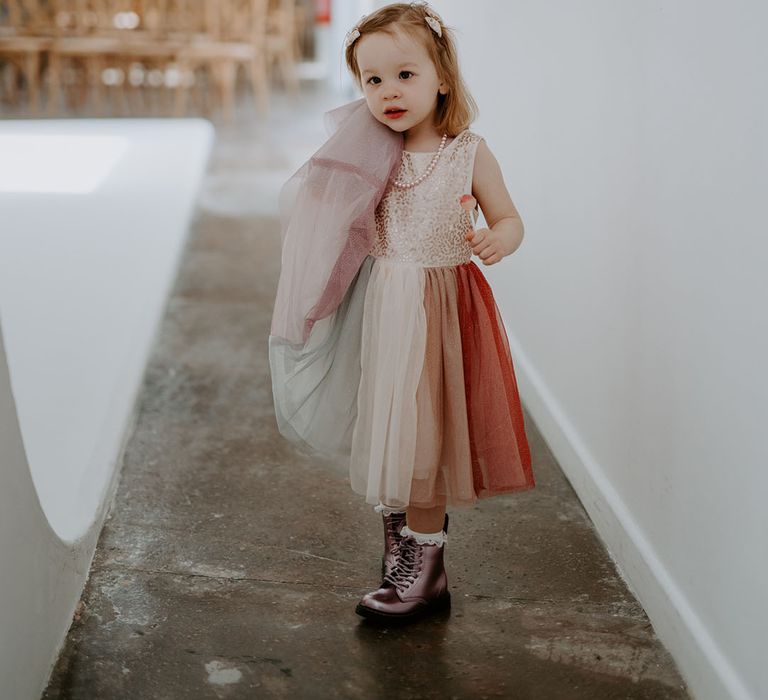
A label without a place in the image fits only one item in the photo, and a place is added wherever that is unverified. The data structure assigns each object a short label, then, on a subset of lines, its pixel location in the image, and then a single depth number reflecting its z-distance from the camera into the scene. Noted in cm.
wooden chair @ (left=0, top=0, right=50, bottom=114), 900
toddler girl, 166
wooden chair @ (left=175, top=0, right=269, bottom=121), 904
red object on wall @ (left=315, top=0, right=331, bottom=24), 1192
